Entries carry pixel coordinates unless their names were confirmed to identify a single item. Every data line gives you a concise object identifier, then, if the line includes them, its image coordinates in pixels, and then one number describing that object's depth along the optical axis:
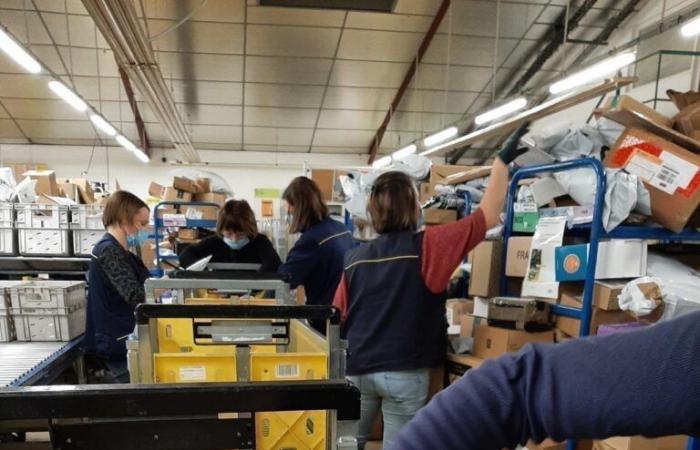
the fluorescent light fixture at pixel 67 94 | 5.02
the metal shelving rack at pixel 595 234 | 1.75
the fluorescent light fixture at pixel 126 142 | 7.73
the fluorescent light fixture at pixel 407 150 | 8.12
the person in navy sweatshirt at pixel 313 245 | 2.20
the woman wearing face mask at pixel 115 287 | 2.10
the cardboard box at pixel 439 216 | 3.25
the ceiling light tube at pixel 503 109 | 5.11
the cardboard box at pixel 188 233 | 5.43
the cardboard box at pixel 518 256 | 2.16
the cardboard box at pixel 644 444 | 1.70
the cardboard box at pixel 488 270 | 2.34
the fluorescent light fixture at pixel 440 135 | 6.45
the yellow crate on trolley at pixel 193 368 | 1.08
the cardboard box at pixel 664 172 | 1.75
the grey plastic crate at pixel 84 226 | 3.96
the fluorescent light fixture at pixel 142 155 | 8.96
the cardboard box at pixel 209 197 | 6.43
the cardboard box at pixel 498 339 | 1.96
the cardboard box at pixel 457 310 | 2.75
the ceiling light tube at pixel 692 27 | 3.24
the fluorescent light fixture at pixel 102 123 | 6.41
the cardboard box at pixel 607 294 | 1.83
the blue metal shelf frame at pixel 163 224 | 4.81
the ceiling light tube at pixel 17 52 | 3.52
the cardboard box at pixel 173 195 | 5.83
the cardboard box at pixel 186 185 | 5.89
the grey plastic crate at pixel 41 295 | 2.46
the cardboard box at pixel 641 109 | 1.92
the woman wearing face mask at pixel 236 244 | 2.92
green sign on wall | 11.67
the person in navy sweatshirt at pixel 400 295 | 1.49
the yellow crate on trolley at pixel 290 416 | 1.01
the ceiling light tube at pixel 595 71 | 3.96
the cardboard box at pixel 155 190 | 6.81
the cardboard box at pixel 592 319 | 1.87
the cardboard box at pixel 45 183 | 5.36
